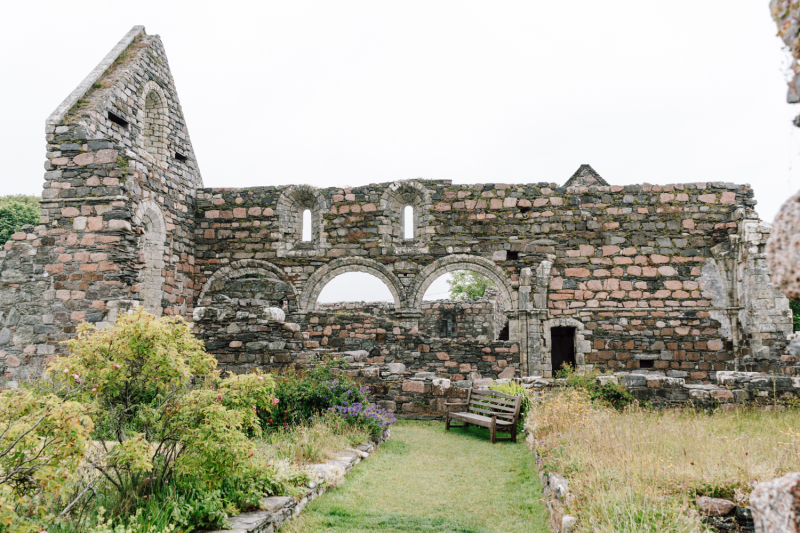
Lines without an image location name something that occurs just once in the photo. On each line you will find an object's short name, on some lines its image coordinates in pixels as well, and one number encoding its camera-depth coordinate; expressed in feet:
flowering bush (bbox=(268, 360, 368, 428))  26.63
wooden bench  28.37
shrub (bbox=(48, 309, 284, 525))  14.10
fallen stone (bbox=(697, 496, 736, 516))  13.58
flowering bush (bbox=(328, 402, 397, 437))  26.78
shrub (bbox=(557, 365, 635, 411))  31.60
